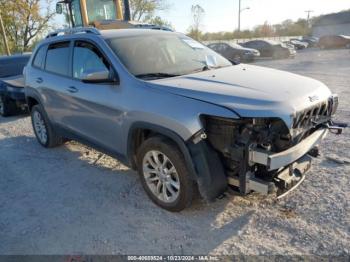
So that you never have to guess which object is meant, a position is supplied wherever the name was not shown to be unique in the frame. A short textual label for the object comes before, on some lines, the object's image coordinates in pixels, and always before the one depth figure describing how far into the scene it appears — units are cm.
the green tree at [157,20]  4286
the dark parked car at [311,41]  4197
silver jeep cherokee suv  282
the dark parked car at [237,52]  2084
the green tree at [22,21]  3029
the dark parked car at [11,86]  809
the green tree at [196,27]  4862
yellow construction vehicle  975
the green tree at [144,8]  4050
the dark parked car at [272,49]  2366
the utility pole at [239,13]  4903
